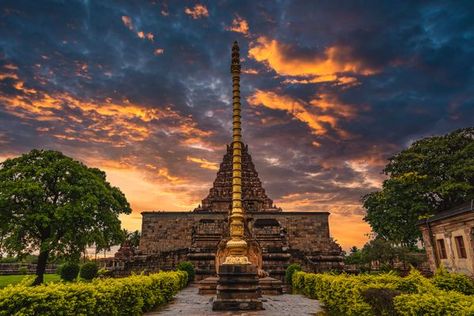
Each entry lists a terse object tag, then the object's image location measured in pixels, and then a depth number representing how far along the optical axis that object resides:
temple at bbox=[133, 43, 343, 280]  17.62
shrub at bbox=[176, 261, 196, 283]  23.17
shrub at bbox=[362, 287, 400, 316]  6.90
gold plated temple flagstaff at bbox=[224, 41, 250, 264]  12.42
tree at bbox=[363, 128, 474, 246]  27.83
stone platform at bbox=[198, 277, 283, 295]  16.78
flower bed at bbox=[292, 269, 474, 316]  5.23
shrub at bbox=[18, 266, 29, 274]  35.50
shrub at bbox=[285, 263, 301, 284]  21.11
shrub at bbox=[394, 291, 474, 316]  4.90
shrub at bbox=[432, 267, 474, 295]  8.48
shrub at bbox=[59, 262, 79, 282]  28.09
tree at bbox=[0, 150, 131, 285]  20.55
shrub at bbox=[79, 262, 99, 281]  28.08
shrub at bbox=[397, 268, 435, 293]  7.59
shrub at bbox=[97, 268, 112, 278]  25.11
